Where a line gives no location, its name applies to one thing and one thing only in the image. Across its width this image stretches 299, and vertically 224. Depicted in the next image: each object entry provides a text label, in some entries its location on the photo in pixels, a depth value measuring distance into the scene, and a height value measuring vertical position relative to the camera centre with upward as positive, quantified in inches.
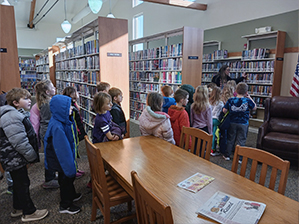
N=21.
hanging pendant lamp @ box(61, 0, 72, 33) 281.4 +62.7
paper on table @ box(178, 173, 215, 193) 57.0 -29.6
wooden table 48.2 -29.7
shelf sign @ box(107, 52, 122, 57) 161.0 +15.2
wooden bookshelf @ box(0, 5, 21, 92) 135.2 +14.2
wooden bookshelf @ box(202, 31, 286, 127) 215.6 +7.0
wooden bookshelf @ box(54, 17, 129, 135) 158.1 +11.2
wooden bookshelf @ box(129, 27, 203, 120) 199.9 +10.1
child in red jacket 115.5 -21.3
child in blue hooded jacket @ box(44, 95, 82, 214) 84.0 -28.4
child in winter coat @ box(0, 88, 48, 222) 77.4 -27.2
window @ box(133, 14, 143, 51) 437.7 +98.2
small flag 202.5 -6.6
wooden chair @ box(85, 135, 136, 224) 67.8 -40.6
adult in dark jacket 231.6 -1.0
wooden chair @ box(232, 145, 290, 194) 57.4 -24.8
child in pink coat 99.5 -21.3
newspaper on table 44.8 -29.6
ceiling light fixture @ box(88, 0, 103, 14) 208.7 +68.1
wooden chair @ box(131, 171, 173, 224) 36.5 -24.3
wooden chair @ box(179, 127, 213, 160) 82.0 -25.1
